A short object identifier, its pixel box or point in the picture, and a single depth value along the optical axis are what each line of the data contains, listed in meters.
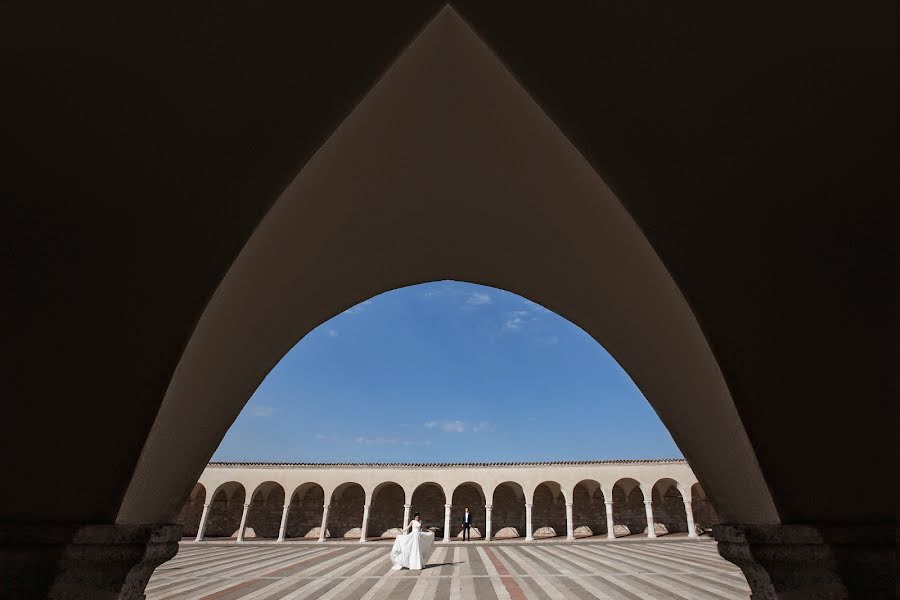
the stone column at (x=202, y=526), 24.97
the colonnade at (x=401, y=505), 25.86
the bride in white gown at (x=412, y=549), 13.36
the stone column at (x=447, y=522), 24.14
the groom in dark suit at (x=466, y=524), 22.62
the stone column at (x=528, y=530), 24.45
